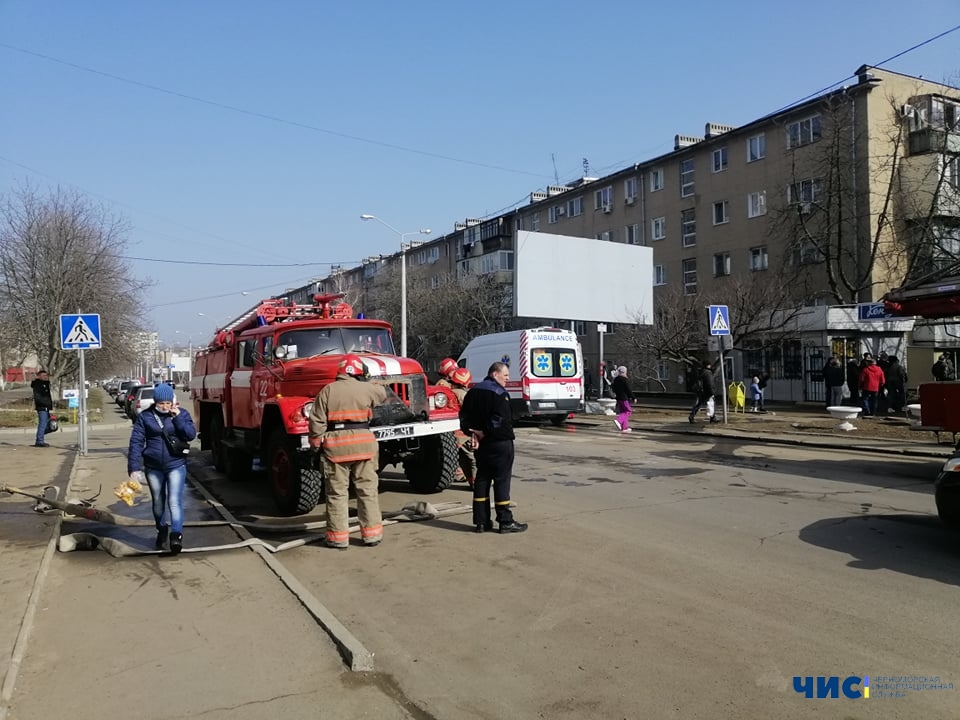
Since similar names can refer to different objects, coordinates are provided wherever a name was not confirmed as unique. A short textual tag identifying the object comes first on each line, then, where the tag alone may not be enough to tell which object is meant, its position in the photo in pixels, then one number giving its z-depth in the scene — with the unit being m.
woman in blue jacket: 6.75
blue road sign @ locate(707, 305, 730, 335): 18.48
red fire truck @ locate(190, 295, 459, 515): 8.43
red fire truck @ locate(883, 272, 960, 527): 6.41
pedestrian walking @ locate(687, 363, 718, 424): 19.83
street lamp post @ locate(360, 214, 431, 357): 32.41
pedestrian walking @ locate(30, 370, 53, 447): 16.64
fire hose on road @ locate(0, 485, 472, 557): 6.89
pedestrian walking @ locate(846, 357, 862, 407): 23.53
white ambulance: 20.28
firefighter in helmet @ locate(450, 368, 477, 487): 9.91
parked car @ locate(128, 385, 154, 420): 28.61
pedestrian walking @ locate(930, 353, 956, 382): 21.98
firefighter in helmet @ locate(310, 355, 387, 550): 6.92
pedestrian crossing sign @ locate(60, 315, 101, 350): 15.24
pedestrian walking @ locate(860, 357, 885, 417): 19.97
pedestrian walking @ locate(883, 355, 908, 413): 21.86
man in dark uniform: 7.43
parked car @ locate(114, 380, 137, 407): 40.61
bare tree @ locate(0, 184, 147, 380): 30.73
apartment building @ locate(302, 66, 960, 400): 27.86
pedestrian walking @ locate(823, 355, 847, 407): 22.78
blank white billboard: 27.94
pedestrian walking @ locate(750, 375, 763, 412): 23.80
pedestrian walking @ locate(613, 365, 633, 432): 19.03
